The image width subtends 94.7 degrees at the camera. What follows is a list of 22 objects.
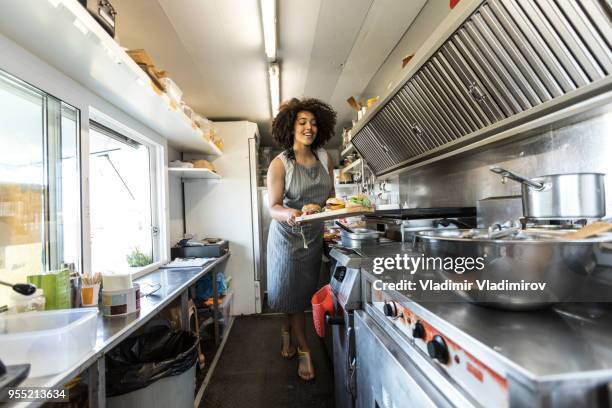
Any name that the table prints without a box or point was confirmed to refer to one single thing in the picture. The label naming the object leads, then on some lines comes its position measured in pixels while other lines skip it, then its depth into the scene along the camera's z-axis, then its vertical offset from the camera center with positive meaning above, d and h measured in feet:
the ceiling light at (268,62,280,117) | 7.86 +3.91
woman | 6.41 -0.44
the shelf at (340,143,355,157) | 11.20 +2.38
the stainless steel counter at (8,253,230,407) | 2.39 -1.43
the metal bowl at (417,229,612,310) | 1.83 -0.44
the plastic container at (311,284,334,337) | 4.99 -1.78
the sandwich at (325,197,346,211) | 5.17 +0.06
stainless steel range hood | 2.60 +1.59
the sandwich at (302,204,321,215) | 5.34 -0.03
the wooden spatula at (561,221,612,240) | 1.86 -0.21
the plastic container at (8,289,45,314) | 3.05 -0.93
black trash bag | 3.66 -2.20
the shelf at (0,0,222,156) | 3.02 +2.19
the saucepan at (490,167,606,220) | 2.86 +0.06
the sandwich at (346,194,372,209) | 4.80 +0.08
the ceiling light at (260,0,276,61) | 5.31 +3.90
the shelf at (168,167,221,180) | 8.86 +1.37
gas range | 1.26 -0.83
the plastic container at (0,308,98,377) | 2.39 -1.11
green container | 3.28 -0.84
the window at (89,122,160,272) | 6.71 +0.35
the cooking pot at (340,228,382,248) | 5.29 -0.60
